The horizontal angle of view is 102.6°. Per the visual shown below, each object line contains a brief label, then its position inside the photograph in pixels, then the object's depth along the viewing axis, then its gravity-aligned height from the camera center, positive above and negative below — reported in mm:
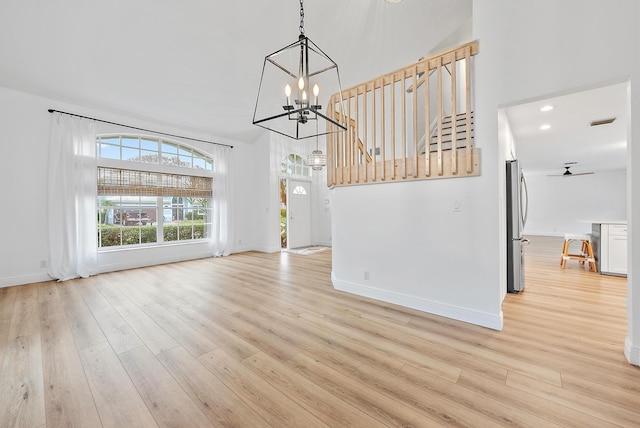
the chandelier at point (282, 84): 4629 +2661
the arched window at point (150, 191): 5004 +433
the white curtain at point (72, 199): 4266 +237
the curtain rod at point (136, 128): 4345 +1710
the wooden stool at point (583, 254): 4508 -902
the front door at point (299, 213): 7812 -115
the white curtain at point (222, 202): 6410 +219
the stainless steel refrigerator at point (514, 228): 3449 -288
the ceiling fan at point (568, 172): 7449 +1170
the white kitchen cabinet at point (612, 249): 4066 -702
